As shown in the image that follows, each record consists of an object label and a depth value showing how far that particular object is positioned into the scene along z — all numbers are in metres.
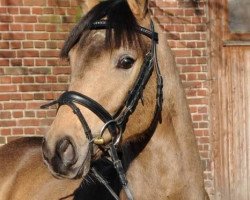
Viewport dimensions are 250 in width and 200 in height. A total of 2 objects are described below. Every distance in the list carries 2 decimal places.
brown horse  4.15
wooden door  9.61
